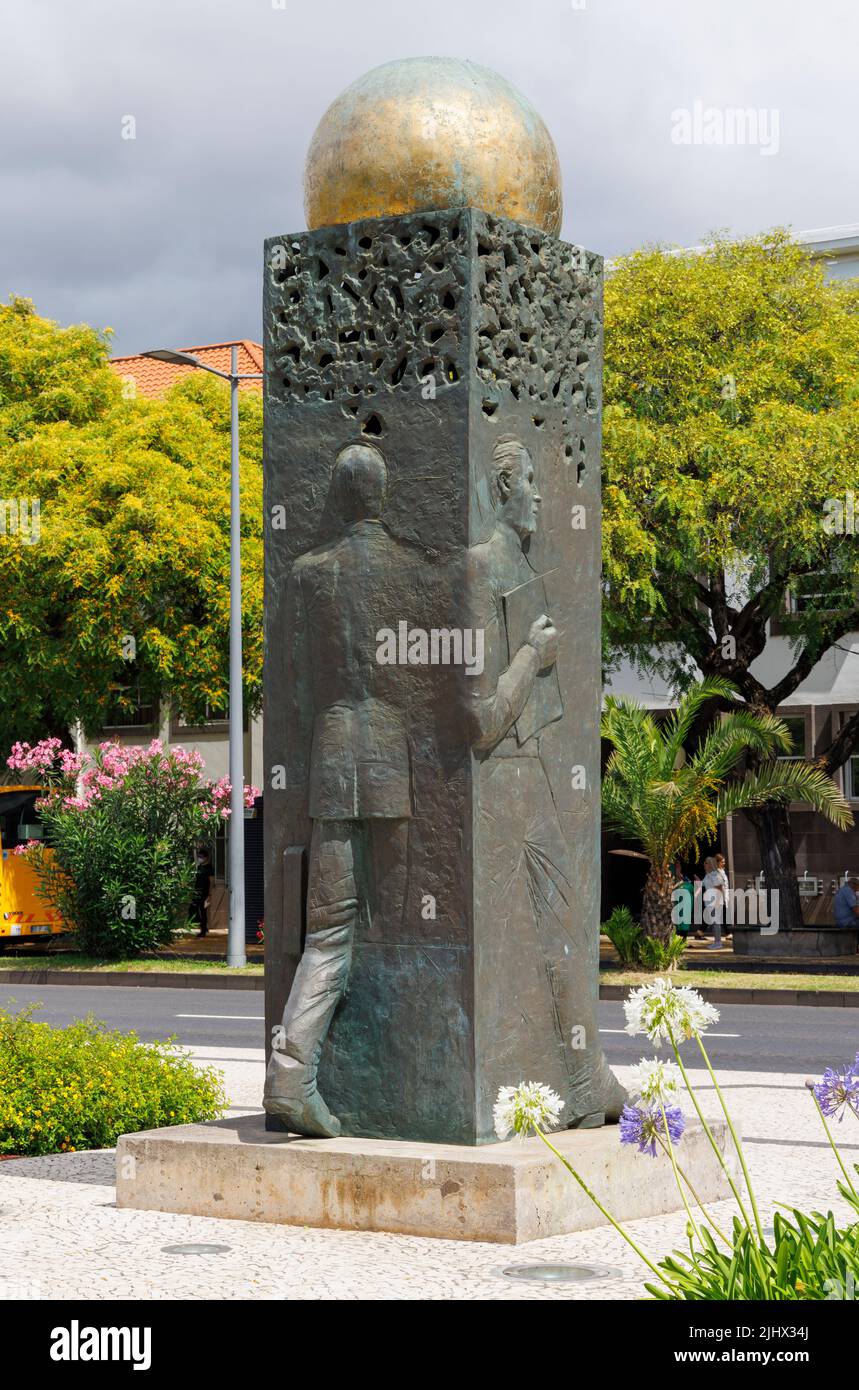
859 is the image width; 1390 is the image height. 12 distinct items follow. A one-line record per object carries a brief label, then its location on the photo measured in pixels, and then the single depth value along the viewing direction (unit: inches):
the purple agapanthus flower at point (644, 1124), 175.3
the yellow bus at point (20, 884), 1198.3
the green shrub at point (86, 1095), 358.6
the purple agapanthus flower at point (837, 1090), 171.9
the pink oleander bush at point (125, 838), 1043.9
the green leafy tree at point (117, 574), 1159.0
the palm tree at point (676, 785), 872.9
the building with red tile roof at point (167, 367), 1683.1
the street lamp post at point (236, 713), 988.6
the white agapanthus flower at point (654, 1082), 176.1
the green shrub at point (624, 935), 882.1
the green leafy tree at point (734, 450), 936.9
